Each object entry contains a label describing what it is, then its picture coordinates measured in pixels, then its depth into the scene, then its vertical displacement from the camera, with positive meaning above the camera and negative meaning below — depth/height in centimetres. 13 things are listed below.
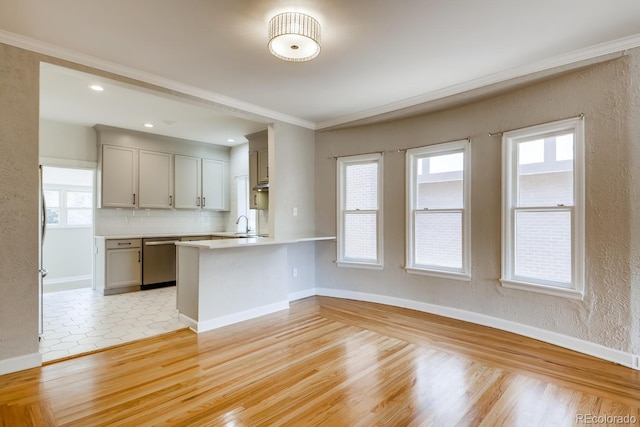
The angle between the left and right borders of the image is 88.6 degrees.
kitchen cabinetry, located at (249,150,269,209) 542 +46
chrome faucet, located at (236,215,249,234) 625 -7
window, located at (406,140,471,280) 378 +6
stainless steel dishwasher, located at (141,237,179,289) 535 -78
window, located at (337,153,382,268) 454 +6
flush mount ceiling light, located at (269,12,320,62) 218 +122
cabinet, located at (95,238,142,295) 499 -78
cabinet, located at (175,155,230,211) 598 +61
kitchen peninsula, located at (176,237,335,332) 347 -75
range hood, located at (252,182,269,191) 524 +47
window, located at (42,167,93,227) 602 +36
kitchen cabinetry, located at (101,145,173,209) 520 +62
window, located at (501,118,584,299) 294 +6
